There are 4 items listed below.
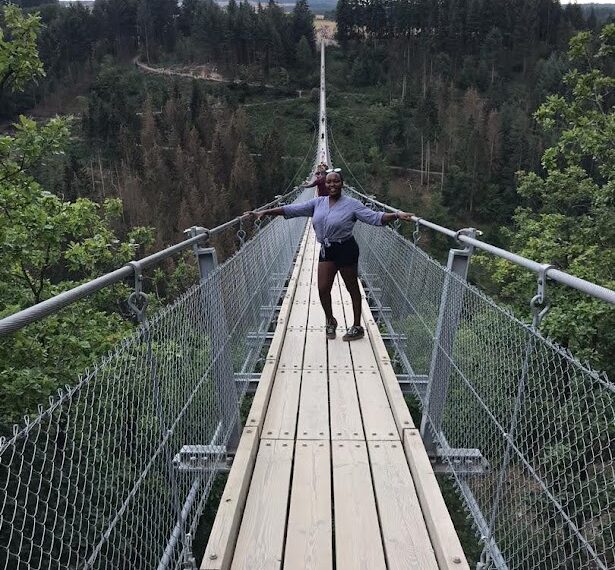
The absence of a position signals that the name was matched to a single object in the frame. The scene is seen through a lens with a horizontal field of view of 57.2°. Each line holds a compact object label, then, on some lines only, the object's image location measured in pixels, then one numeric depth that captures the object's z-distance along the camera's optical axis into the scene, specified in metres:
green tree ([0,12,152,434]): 5.09
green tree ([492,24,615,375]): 7.68
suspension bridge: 1.43
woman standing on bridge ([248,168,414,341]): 3.35
